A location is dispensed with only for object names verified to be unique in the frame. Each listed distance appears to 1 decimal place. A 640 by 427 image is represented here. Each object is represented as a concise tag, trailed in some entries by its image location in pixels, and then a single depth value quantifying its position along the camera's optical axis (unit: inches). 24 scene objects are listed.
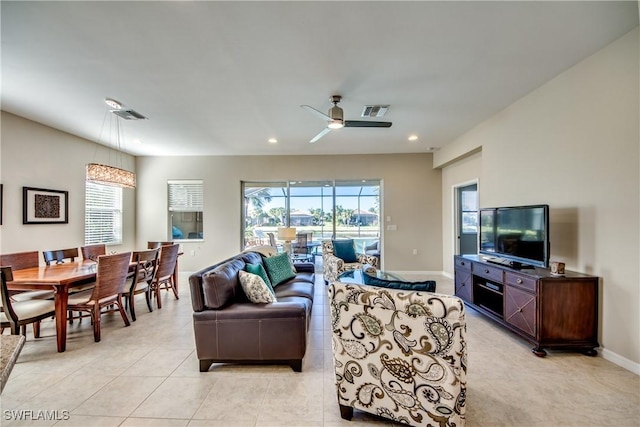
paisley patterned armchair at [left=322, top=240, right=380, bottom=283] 192.5
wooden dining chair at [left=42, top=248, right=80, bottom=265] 156.3
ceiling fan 128.2
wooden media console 103.8
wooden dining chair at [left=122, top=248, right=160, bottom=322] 146.4
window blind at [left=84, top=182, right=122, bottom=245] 210.8
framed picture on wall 164.9
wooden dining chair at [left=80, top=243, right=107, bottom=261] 167.6
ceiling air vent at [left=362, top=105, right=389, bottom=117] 146.2
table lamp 240.8
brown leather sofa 95.4
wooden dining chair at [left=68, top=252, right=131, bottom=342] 120.3
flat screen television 115.0
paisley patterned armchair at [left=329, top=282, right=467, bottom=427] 61.0
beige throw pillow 102.3
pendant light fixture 145.8
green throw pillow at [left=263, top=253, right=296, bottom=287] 138.9
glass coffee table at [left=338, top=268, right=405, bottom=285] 136.1
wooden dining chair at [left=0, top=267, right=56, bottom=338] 101.5
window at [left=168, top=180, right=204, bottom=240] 262.1
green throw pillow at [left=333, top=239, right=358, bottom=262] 214.1
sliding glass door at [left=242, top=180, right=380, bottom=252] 264.2
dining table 108.8
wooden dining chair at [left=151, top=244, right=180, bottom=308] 166.1
